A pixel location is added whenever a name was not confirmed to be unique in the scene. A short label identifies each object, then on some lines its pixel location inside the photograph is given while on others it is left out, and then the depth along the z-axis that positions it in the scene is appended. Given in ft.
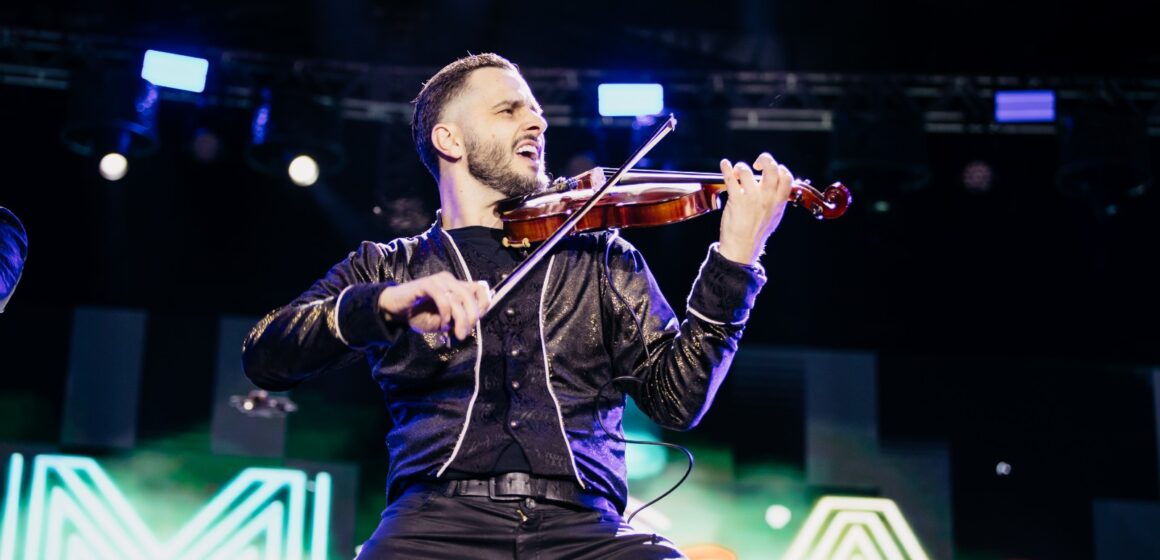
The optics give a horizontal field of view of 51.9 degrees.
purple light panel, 22.61
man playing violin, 8.18
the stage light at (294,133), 22.48
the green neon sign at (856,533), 23.56
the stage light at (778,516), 23.97
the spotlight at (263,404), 23.08
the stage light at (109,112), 21.44
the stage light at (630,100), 22.68
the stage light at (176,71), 21.91
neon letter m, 22.56
